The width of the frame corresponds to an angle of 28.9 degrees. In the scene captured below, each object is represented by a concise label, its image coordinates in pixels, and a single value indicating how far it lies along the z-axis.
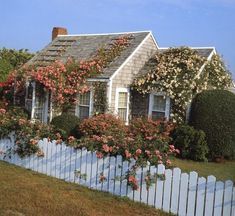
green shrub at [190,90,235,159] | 15.02
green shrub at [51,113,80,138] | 16.41
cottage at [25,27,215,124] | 18.08
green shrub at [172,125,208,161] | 14.59
